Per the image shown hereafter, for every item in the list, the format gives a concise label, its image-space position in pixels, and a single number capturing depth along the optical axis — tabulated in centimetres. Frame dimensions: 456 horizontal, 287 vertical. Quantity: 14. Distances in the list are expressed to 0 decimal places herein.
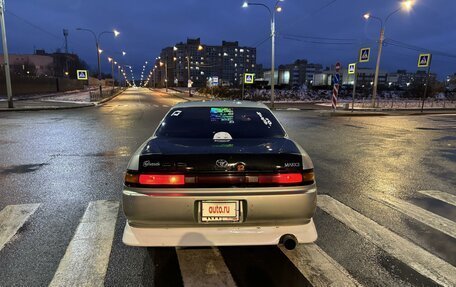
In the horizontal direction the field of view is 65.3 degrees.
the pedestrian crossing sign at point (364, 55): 2901
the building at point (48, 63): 11969
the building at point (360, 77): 9612
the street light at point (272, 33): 3094
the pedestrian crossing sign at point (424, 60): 2993
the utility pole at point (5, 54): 2523
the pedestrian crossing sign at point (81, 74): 4053
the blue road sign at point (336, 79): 2466
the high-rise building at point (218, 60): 16062
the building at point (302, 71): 17679
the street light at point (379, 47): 3159
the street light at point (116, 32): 4447
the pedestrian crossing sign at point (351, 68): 2956
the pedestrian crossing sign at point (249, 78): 4074
